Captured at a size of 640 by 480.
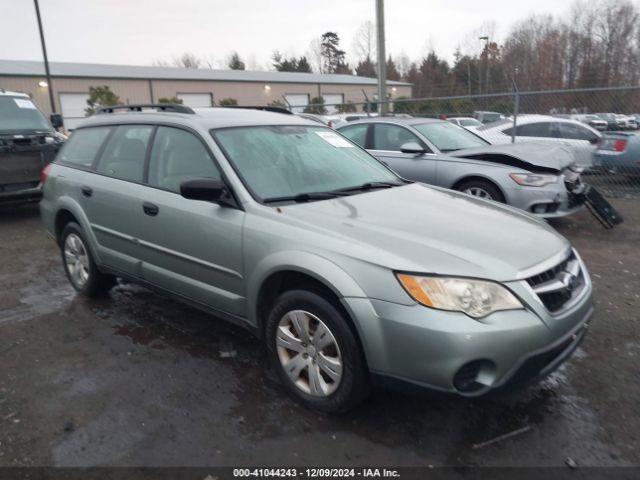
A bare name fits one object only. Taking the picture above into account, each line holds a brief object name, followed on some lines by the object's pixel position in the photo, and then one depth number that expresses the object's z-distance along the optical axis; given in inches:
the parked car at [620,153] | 389.7
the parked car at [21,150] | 326.0
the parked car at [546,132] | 439.2
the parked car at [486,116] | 646.7
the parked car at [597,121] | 609.1
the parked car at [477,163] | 260.1
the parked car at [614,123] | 584.1
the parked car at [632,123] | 525.8
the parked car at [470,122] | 706.4
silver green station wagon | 97.8
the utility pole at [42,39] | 740.6
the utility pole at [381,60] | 522.9
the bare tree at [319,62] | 3229.8
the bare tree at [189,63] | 3149.6
